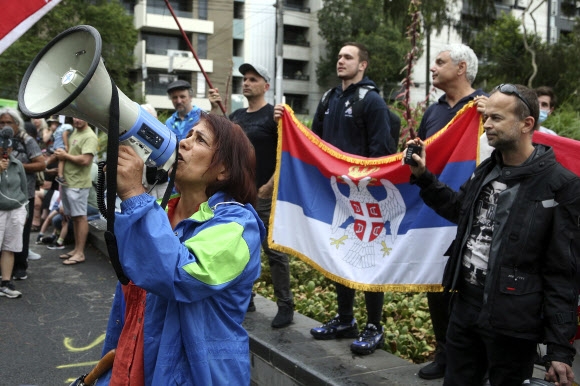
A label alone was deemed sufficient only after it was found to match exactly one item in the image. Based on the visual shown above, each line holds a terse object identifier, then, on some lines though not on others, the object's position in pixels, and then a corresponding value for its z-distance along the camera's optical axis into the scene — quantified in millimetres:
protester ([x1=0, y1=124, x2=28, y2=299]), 6434
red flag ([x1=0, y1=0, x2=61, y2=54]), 3643
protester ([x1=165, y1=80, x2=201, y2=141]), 6290
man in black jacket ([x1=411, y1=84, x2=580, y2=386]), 2607
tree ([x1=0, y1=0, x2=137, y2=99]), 28703
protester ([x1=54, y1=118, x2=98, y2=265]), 7930
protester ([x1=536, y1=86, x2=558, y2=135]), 5500
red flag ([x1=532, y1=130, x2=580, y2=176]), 3281
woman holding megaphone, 1715
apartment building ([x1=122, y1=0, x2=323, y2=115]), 45938
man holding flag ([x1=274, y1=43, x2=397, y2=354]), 4434
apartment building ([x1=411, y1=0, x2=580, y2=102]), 45562
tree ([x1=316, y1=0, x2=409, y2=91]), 43906
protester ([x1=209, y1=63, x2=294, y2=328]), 5004
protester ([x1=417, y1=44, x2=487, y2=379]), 3920
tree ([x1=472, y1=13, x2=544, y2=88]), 24406
